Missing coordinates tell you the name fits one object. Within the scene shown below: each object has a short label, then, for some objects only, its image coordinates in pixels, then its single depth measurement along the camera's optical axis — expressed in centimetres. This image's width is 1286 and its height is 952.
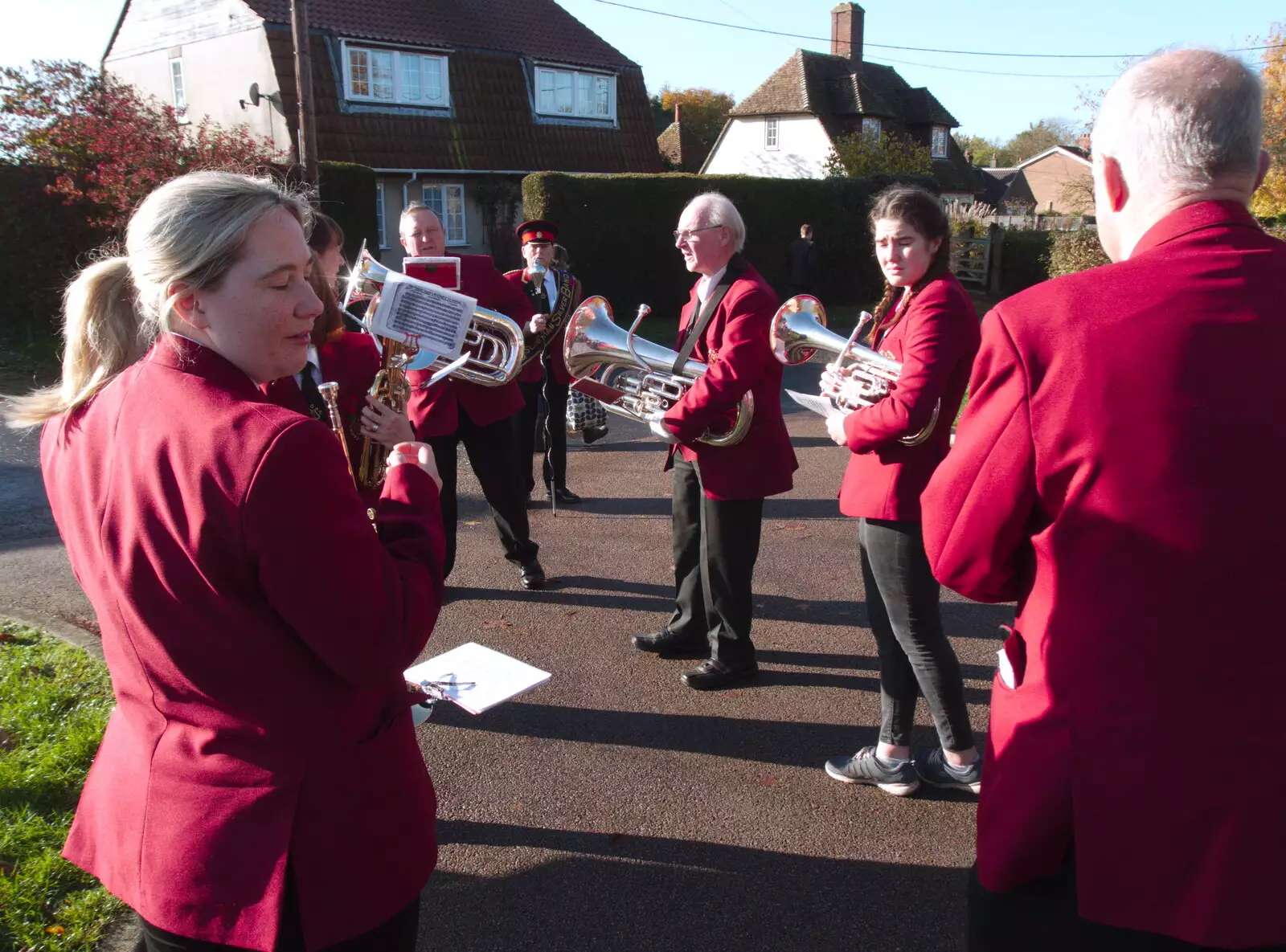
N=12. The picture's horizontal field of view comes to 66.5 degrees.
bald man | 139
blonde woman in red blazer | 145
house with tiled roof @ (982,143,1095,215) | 4912
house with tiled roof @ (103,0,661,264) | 1903
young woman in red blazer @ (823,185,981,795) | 310
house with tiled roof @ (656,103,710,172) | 4184
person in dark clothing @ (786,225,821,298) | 1731
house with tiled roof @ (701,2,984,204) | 3241
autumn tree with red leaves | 1184
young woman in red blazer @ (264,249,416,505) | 288
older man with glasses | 382
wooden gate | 2033
